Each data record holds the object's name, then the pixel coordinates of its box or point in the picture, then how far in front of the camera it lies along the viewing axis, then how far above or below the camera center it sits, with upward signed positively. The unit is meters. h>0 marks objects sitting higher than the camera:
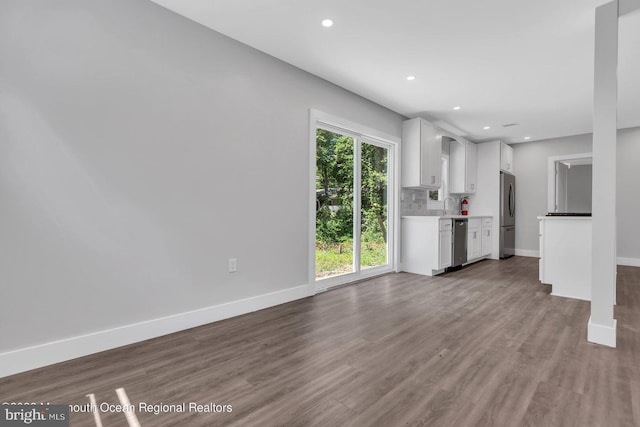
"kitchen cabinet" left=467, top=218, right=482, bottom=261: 5.39 -0.44
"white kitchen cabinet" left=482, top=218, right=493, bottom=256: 5.96 -0.44
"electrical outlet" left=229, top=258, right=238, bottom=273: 2.78 -0.48
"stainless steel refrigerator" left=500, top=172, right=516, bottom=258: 6.18 +0.00
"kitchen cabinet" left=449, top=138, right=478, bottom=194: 6.13 +0.96
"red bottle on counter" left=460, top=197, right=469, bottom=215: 6.67 +0.20
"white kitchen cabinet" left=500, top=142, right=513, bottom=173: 6.32 +1.20
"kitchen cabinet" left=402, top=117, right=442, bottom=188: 4.74 +0.95
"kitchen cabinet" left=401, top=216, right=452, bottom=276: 4.55 -0.47
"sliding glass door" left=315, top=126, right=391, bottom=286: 3.77 +0.11
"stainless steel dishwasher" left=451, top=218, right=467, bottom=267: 4.87 -0.46
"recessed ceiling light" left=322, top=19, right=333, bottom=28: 2.48 +1.55
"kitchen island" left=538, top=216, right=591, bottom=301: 3.31 -0.45
